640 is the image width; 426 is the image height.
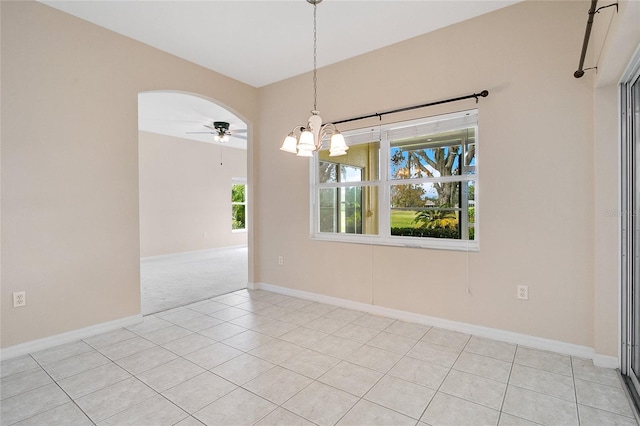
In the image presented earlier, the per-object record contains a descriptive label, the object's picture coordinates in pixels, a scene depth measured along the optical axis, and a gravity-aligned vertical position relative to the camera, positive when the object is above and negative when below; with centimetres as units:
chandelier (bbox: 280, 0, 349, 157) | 219 +52
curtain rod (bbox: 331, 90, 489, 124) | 283 +108
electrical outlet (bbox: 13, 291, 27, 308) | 256 -71
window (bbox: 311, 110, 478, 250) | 305 +28
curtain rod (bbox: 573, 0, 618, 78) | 195 +116
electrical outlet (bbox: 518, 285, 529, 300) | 267 -71
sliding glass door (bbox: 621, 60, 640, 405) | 207 -15
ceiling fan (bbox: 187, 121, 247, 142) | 599 +168
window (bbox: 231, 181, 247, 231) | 923 +19
